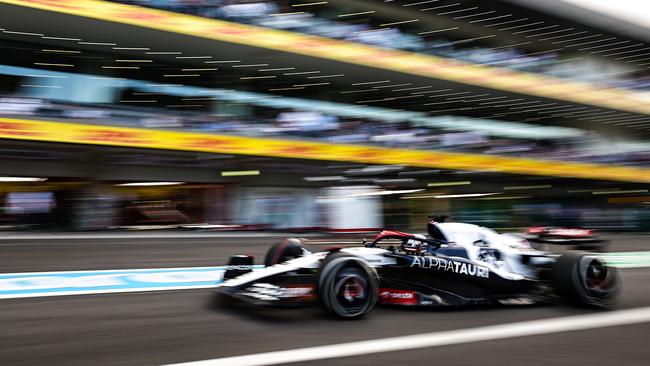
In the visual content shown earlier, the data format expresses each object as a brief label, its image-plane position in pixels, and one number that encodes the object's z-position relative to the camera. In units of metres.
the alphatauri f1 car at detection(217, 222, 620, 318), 4.70
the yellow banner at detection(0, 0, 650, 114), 13.98
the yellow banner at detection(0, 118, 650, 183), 12.86
